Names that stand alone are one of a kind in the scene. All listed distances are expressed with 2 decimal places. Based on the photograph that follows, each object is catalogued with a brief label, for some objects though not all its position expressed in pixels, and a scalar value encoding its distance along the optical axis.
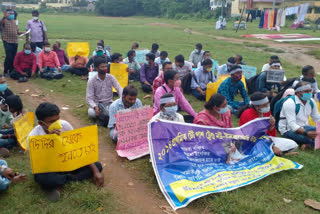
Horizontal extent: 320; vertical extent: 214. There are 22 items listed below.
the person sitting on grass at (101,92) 7.03
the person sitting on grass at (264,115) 5.43
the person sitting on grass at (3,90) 6.48
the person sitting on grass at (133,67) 11.33
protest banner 4.33
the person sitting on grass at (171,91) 6.48
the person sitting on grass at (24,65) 10.84
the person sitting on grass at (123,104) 5.72
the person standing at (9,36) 10.98
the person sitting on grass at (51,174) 4.11
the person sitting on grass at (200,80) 9.51
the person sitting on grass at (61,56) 12.34
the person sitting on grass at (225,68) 9.91
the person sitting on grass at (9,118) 5.52
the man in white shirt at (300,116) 5.97
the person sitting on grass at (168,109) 5.26
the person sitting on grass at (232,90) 7.98
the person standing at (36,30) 12.55
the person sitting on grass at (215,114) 5.10
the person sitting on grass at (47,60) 11.27
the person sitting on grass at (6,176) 3.99
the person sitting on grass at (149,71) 10.25
